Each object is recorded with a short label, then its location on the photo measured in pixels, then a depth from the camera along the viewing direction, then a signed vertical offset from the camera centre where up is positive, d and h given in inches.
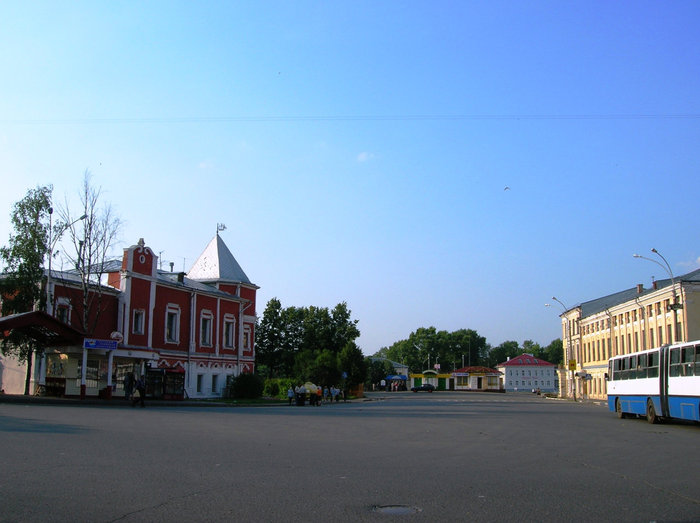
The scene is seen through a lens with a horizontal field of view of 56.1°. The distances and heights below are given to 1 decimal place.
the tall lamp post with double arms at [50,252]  1509.6 +238.8
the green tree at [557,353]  7826.3 +63.3
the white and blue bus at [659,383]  910.4 -36.4
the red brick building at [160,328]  1542.8 +78.5
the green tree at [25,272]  1472.7 +185.2
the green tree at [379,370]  5177.2 -112.6
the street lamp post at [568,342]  3376.5 +88.4
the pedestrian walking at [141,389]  1305.4 -67.1
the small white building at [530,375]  5383.9 -132.8
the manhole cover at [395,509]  312.0 -73.0
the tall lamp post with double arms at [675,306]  1617.0 +133.9
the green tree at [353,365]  2620.6 -30.8
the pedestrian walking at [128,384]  1502.2 -65.1
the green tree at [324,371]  2359.7 -49.9
